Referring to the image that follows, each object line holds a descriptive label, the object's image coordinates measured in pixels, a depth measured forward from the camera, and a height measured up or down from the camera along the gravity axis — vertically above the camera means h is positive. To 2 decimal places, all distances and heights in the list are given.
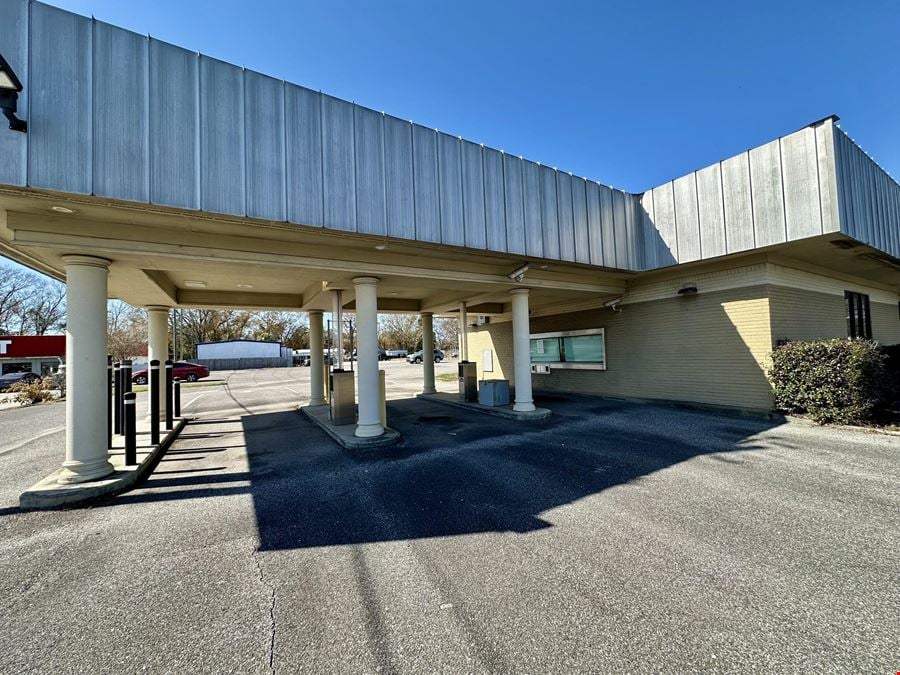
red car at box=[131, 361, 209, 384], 24.20 -0.80
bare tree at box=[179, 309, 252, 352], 42.12 +3.94
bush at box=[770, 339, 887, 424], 7.10 -0.83
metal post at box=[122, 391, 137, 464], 5.57 -1.07
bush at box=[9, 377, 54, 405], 15.99 -1.18
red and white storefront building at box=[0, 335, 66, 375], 25.59 +0.97
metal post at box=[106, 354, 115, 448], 5.68 -0.80
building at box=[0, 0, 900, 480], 4.42 +2.06
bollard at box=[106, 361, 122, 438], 7.58 -0.68
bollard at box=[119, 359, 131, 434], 6.85 -0.22
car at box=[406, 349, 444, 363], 43.86 -0.67
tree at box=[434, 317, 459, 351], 51.58 +2.49
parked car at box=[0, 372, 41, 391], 21.72 -0.75
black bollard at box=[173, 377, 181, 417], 10.52 -1.18
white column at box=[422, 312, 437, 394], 15.12 -0.01
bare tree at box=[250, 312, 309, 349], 48.03 +3.79
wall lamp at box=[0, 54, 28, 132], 3.64 +2.78
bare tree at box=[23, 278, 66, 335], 40.00 +6.11
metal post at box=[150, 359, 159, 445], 6.89 -0.81
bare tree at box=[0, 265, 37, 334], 37.12 +7.17
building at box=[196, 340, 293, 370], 38.09 +0.36
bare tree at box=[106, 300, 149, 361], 36.88 +3.71
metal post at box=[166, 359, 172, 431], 8.82 -0.88
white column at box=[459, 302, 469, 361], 12.12 +0.50
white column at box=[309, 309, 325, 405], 12.17 -0.11
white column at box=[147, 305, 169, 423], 9.33 +0.68
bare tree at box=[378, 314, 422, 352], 55.05 +3.09
